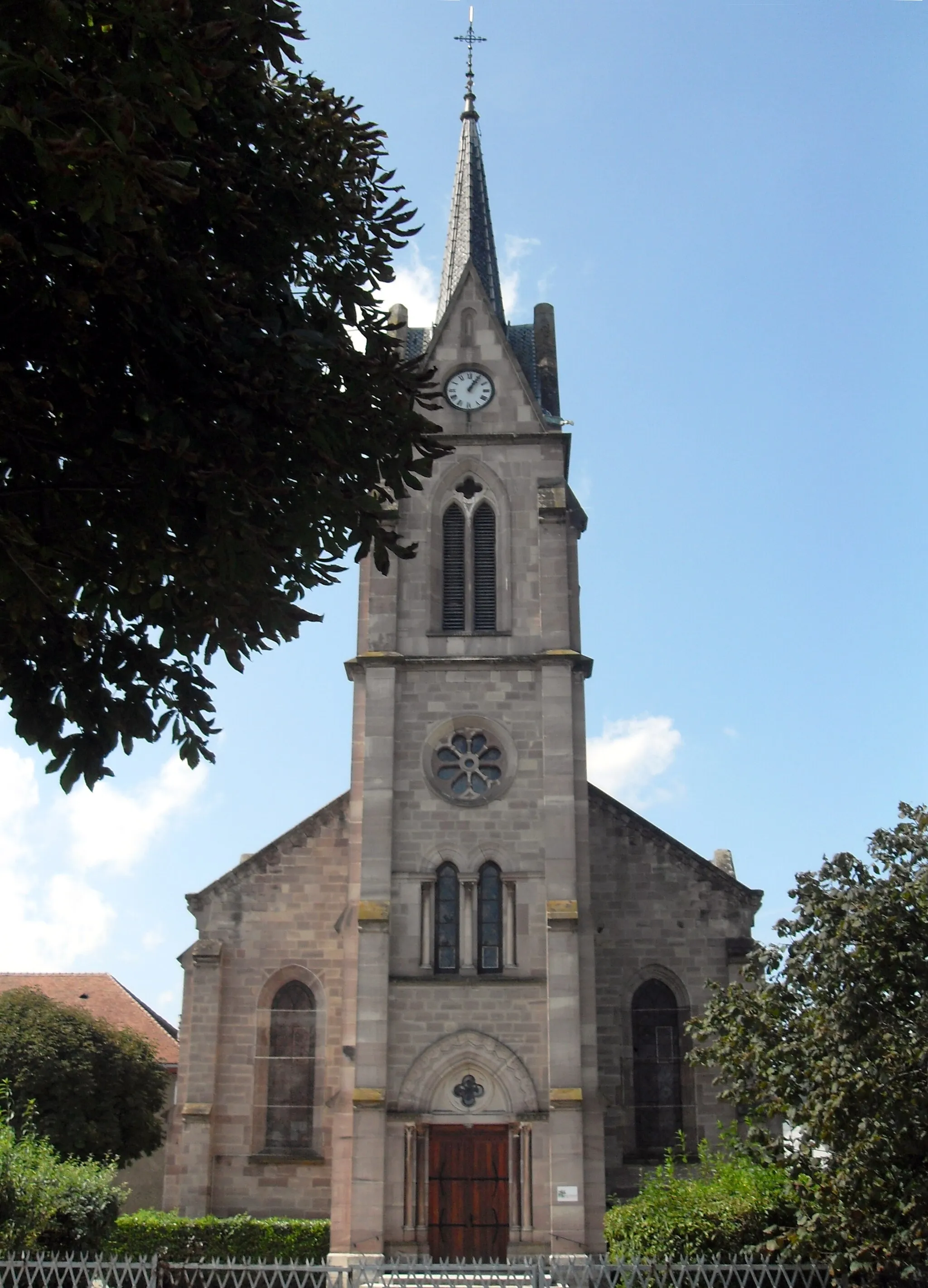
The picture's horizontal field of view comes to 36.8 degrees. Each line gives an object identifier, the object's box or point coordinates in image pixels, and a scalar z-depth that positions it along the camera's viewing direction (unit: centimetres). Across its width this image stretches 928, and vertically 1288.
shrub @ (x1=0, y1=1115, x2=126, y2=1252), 1862
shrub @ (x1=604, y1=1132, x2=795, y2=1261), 1873
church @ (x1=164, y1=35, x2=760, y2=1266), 2381
